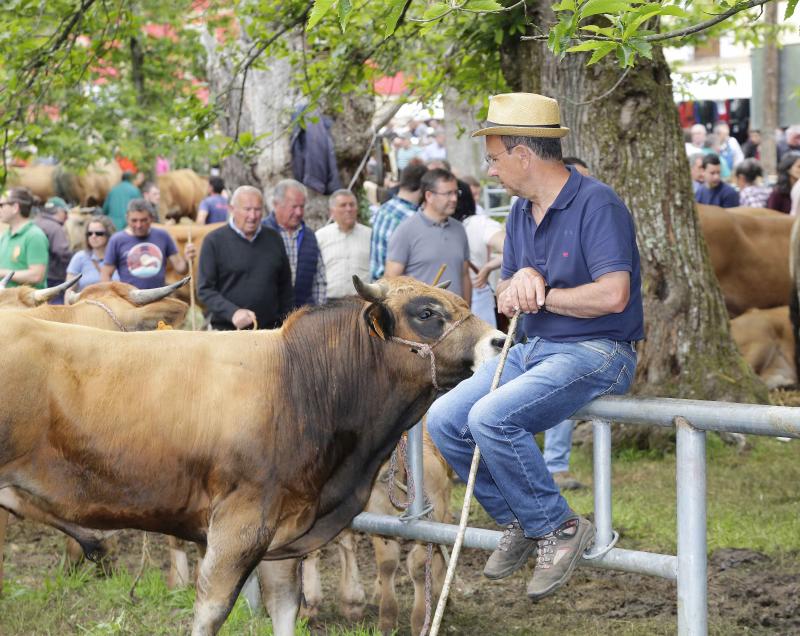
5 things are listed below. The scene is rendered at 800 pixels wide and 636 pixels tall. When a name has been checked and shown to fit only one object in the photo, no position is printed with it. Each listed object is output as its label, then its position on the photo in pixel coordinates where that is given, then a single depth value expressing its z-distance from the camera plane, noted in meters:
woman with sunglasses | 12.17
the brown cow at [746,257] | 14.48
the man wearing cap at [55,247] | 14.28
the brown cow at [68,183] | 25.55
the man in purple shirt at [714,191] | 16.27
